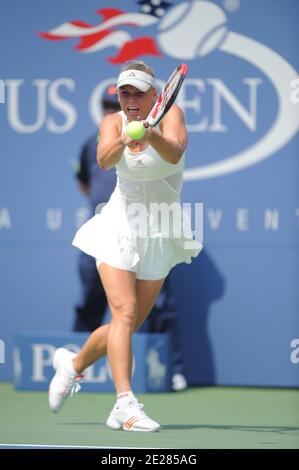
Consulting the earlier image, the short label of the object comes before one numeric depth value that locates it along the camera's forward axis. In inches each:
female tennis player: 437.4
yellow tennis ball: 409.4
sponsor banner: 598.5
